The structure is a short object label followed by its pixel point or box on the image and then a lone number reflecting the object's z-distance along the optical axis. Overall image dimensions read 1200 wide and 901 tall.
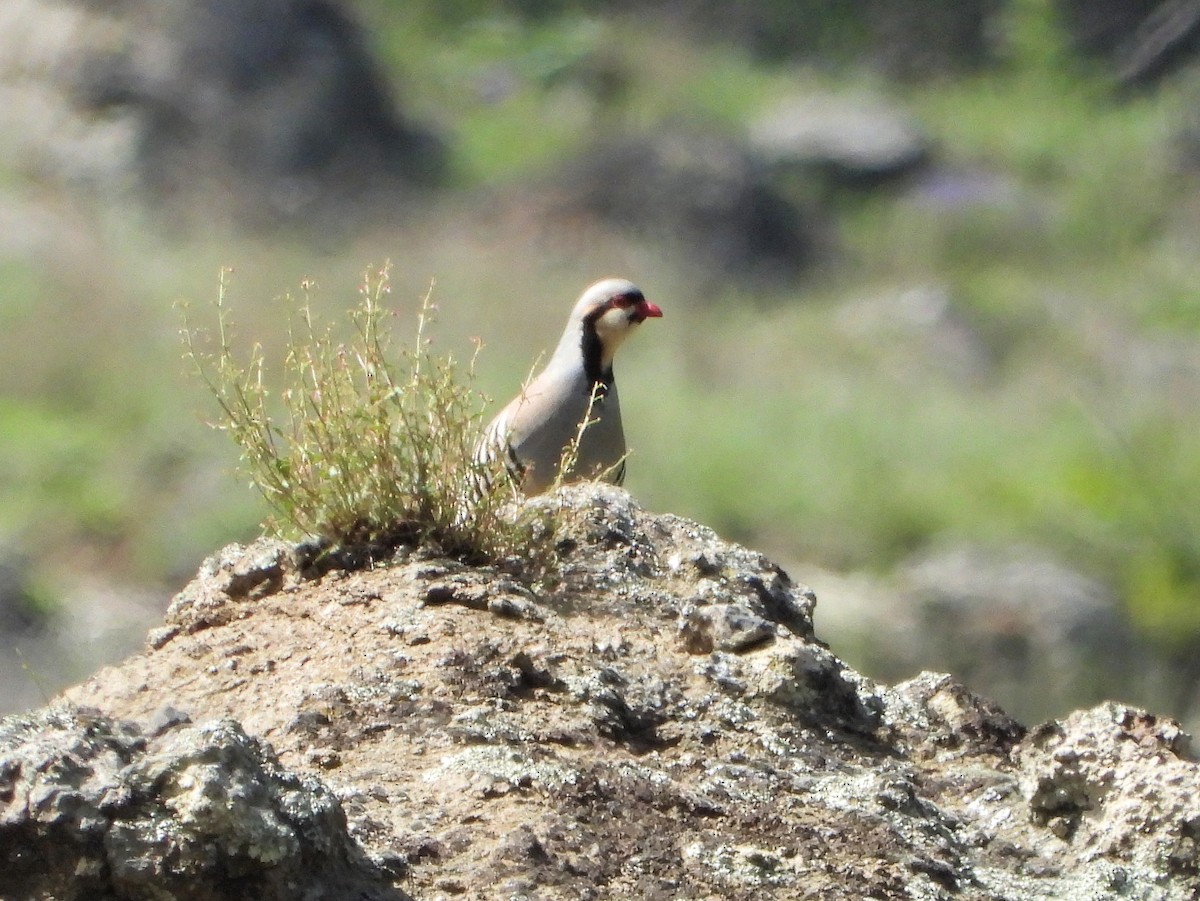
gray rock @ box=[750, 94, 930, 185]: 49.97
